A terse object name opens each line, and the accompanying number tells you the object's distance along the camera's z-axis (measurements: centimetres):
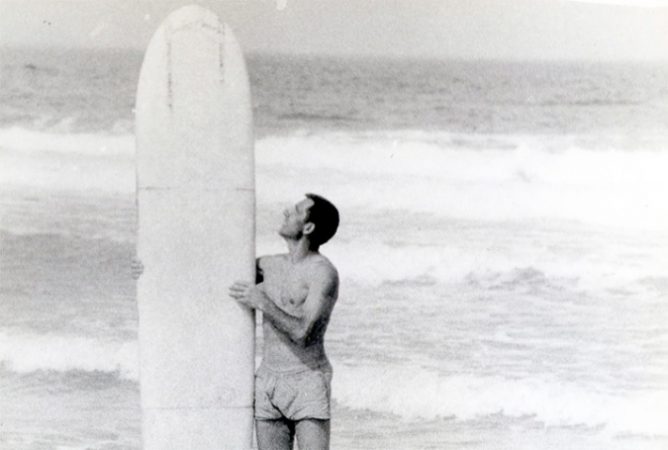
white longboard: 673
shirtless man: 650
